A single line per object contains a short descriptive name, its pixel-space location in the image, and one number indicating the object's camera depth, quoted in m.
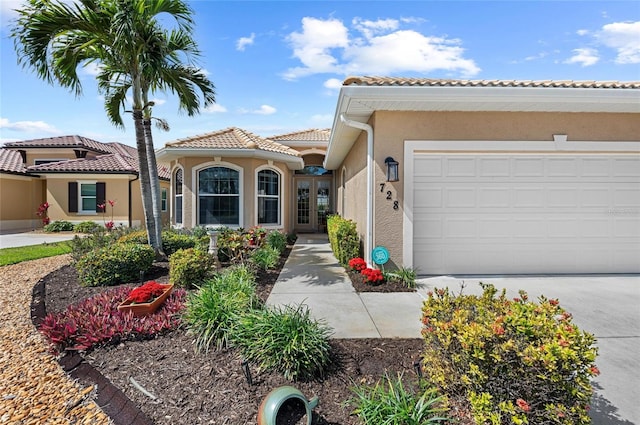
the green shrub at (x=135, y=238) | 8.02
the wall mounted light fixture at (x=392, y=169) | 6.11
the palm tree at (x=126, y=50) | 6.19
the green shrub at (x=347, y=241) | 7.26
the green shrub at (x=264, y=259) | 6.96
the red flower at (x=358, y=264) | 6.50
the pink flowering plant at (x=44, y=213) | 16.40
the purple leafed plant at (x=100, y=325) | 3.55
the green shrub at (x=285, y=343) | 2.83
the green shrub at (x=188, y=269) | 5.47
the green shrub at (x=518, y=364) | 1.85
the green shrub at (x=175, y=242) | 8.41
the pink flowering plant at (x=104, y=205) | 16.37
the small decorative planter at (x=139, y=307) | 4.09
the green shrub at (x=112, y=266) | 5.87
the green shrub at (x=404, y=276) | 5.77
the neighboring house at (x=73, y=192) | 16.48
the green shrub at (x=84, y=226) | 15.71
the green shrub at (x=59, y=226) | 15.82
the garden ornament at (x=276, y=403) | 2.10
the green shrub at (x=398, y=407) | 2.10
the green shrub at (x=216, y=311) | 3.39
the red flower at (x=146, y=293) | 4.22
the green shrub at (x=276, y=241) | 9.04
